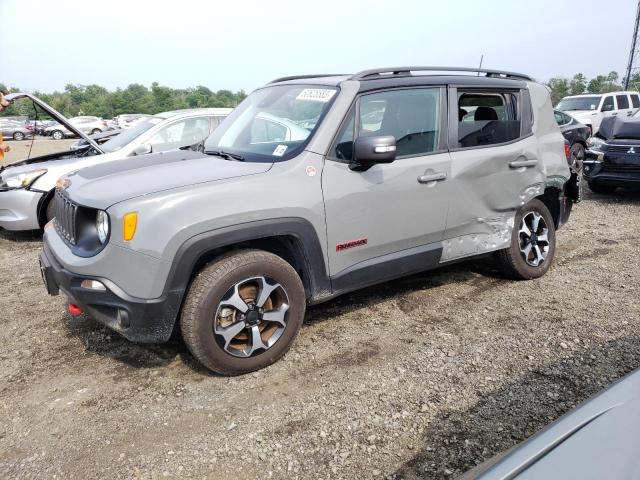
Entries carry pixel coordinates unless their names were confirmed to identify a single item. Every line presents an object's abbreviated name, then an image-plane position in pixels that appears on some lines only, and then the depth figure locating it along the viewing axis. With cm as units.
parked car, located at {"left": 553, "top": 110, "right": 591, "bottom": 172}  1113
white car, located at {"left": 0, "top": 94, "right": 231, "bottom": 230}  618
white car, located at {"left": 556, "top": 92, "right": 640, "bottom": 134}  1504
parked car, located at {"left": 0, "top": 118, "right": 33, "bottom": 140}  3438
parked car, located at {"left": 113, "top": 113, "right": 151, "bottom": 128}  3744
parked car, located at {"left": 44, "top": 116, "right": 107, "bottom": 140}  3625
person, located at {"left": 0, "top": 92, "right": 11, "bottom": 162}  614
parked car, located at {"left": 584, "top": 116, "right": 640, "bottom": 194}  781
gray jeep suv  280
